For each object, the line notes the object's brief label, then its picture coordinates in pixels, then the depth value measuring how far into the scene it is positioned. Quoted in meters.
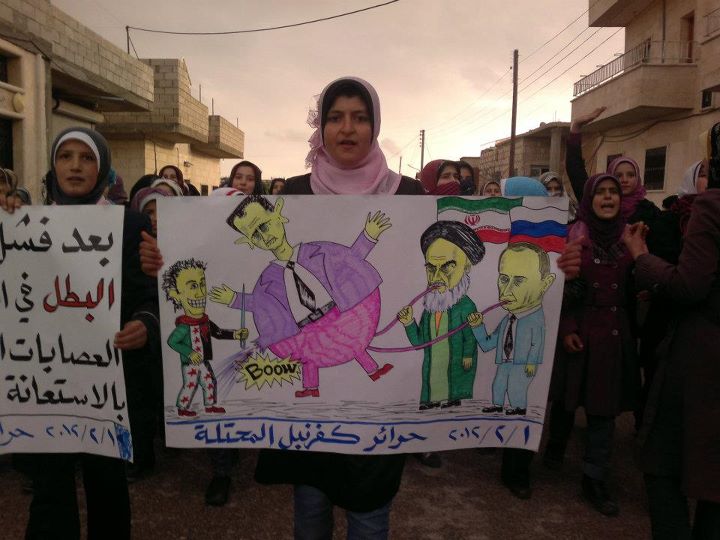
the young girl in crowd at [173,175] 5.25
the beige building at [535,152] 23.73
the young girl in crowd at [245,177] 4.41
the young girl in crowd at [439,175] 4.58
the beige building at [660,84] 14.06
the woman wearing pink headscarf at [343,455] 1.75
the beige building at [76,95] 8.86
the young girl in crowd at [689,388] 1.88
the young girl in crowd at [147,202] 3.51
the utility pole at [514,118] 23.70
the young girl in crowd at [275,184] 7.16
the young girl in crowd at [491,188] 7.07
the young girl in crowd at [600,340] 2.95
